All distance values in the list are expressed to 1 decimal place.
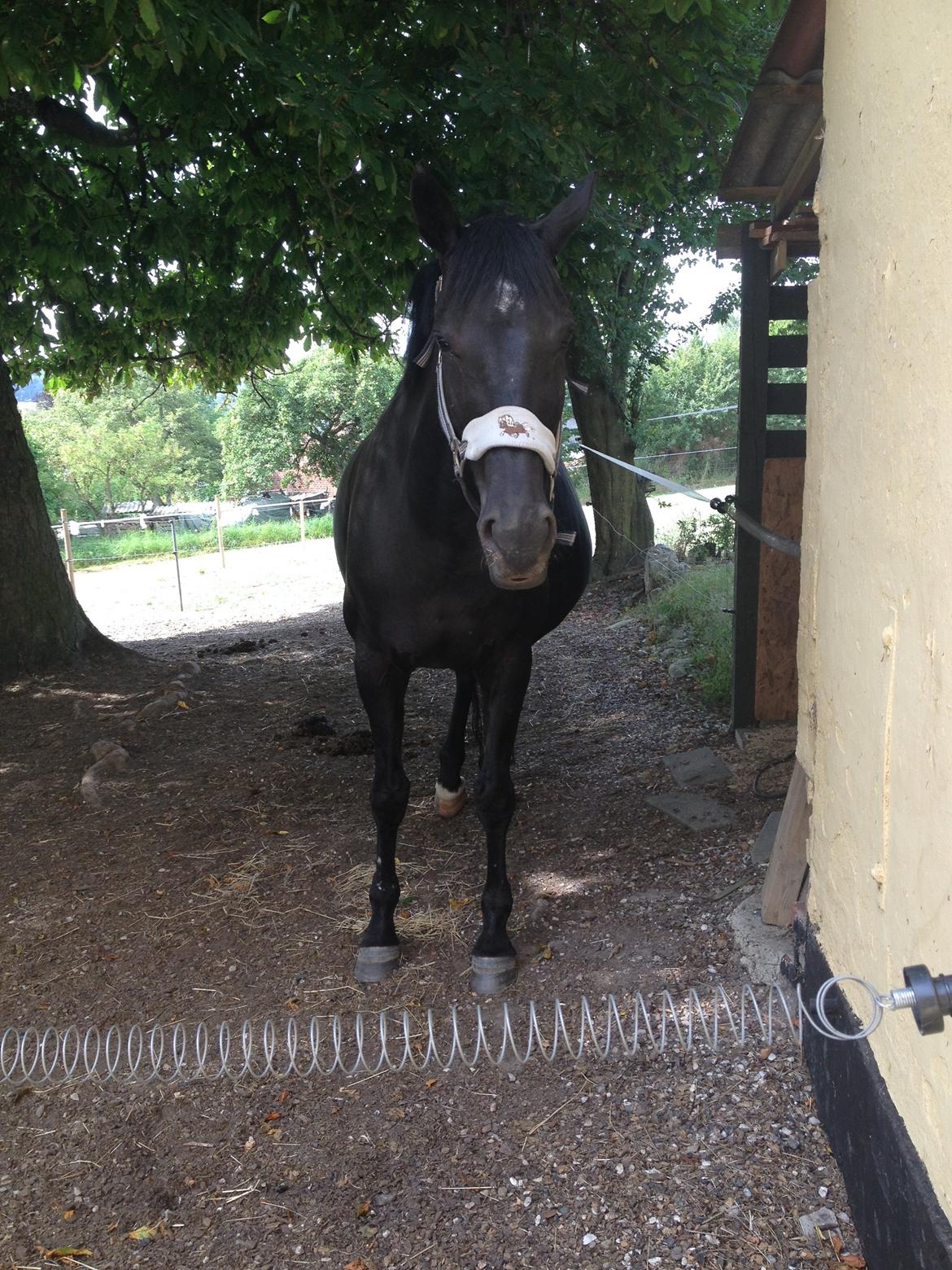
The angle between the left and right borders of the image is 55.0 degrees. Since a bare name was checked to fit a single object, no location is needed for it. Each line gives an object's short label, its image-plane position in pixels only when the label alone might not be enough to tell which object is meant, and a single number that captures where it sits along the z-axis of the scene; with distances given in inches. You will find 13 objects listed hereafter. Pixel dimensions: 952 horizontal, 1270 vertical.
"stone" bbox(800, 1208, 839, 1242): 85.0
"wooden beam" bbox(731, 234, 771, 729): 189.5
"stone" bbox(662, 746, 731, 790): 191.2
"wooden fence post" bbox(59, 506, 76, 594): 577.9
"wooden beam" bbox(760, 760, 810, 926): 125.3
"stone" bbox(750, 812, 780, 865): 149.5
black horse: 94.3
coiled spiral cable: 113.1
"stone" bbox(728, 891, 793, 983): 120.3
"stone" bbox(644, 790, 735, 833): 170.7
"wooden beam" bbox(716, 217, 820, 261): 160.7
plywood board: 196.5
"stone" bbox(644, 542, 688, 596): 409.7
